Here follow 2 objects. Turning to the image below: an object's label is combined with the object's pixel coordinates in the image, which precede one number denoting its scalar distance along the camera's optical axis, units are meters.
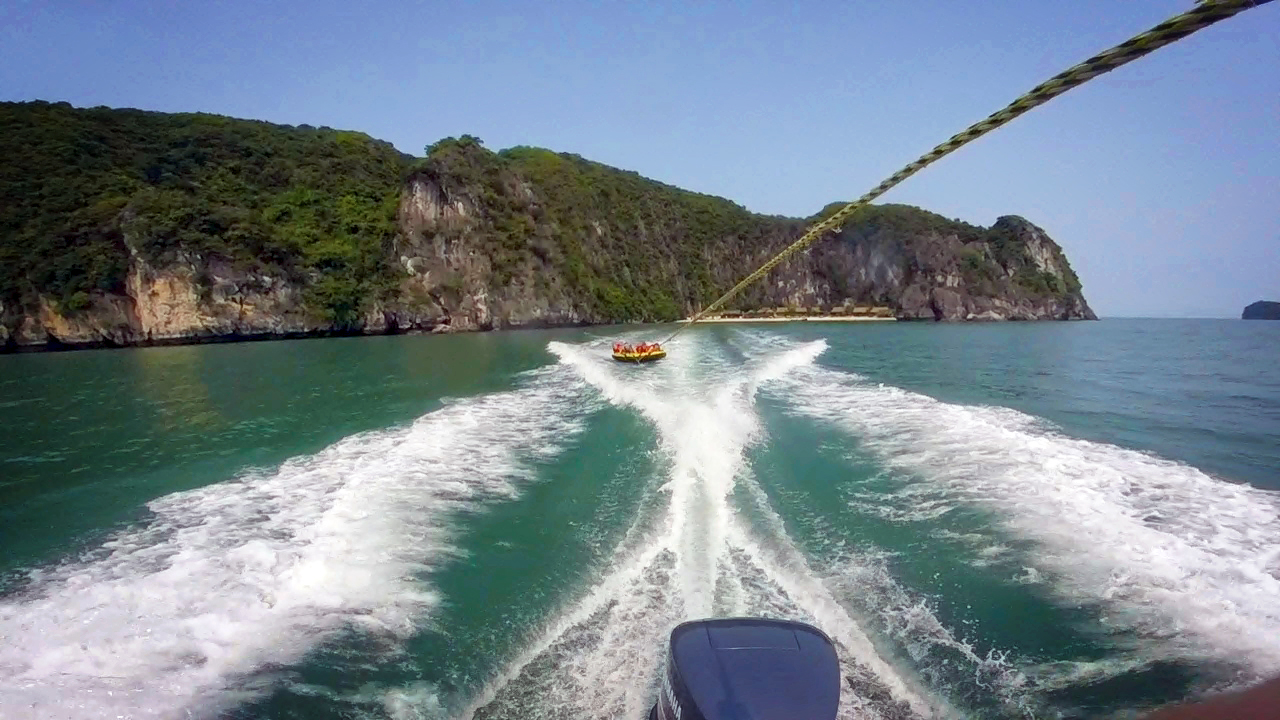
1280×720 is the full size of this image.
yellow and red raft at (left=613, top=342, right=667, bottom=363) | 25.80
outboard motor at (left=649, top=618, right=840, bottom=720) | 3.78
